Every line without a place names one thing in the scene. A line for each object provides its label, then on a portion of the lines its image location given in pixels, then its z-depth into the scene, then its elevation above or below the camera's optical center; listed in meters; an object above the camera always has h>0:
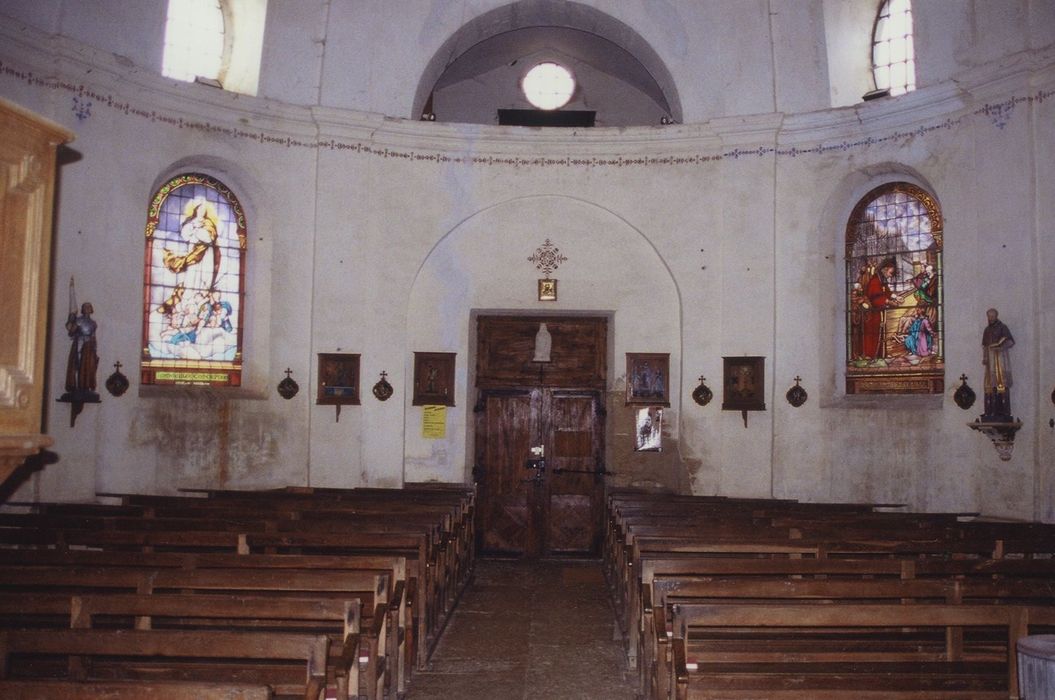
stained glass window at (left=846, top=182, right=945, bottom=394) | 12.50 +1.74
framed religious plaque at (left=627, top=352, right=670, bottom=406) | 13.52 +0.57
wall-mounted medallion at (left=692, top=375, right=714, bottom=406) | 13.19 +0.35
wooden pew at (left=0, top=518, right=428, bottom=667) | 6.99 -0.97
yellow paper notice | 13.56 -0.10
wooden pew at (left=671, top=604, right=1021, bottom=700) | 4.51 -1.26
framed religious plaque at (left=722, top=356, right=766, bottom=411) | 12.95 +0.48
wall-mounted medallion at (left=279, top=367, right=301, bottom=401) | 12.97 +0.33
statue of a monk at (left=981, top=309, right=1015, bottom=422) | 10.66 +0.62
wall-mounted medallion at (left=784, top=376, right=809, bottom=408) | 12.88 +0.35
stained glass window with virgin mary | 12.73 +1.71
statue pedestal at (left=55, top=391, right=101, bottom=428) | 10.70 +0.10
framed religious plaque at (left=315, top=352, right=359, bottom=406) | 13.10 +0.46
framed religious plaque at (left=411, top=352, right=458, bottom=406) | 13.54 +0.51
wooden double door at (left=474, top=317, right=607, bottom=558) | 13.55 -0.32
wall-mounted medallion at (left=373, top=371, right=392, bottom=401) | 13.23 +0.34
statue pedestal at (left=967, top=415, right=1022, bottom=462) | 10.59 -0.07
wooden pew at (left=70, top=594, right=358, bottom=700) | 4.55 -0.95
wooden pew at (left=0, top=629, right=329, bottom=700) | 3.95 -0.98
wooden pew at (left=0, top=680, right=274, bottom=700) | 3.37 -0.99
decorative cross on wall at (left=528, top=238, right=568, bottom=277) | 13.85 +2.30
